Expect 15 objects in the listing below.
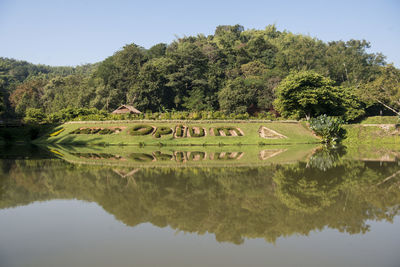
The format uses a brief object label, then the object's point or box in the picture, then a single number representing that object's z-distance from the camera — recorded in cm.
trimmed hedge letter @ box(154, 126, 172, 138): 4222
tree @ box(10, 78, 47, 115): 8575
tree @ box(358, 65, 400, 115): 4738
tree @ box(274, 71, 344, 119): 4862
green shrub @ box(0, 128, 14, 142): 4900
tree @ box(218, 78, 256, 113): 6481
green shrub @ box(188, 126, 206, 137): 4203
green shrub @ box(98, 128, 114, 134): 4450
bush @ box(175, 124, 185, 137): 4237
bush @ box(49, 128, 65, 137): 4743
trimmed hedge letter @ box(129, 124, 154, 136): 4284
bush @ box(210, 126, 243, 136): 4247
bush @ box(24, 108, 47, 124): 5238
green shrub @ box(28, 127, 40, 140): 4903
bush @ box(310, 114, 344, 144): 4231
